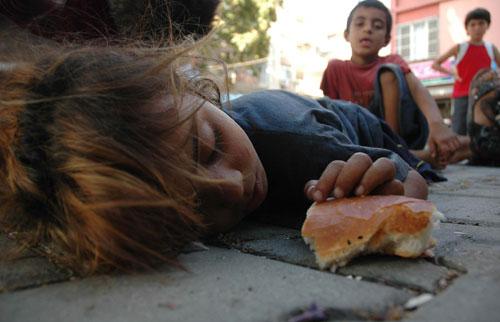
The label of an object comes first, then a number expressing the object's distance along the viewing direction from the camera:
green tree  9.84
